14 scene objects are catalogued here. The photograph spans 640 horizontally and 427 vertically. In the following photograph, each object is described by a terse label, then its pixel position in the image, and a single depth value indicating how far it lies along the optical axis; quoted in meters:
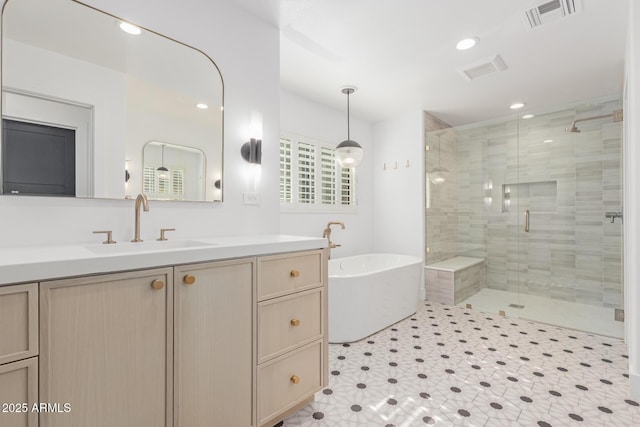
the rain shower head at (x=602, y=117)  2.92
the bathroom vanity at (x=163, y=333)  0.86
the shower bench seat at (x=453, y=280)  3.72
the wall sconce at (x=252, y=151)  2.01
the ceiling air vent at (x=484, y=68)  2.62
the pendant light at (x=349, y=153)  3.13
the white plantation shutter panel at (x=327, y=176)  3.72
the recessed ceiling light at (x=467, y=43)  2.31
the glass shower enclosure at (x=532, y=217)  3.24
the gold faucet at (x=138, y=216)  1.50
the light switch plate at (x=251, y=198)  2.02
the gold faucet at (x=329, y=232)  3.55
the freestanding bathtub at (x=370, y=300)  2.63
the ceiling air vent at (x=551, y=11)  1.92
